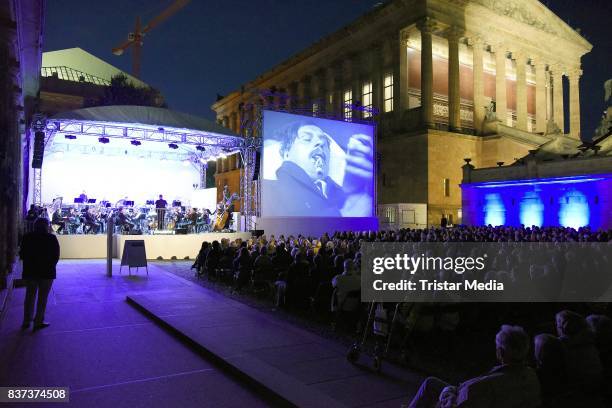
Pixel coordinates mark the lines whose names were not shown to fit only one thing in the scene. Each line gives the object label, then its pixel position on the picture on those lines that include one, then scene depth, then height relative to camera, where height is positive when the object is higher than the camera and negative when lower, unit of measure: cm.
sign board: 1270 -106
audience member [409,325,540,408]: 254 -96
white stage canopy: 1872 +349
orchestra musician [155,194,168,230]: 2138 +32
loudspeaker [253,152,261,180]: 2138 +274
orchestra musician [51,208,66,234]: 1819 -12
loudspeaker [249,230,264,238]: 1952 -63
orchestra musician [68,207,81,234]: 1894 -17
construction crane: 9306 +4063
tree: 4931 +1487
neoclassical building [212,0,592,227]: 3228 +1203
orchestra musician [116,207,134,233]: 1921 -16
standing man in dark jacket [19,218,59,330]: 645 -68
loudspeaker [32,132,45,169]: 1680 +263
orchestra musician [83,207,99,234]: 1880 -21
